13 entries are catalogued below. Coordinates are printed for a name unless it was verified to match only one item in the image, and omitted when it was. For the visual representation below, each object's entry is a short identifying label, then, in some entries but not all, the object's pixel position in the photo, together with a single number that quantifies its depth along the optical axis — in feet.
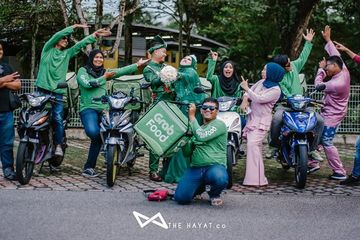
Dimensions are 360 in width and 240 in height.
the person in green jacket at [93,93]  28.60
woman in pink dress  27.76
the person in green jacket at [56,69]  29.25
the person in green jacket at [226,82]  29.07
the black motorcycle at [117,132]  26.32
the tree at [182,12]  80.84
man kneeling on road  22.98
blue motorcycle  26.50
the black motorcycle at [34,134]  26.64
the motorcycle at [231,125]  26.63
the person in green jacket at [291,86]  28.19
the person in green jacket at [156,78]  27.94
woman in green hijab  27.66
